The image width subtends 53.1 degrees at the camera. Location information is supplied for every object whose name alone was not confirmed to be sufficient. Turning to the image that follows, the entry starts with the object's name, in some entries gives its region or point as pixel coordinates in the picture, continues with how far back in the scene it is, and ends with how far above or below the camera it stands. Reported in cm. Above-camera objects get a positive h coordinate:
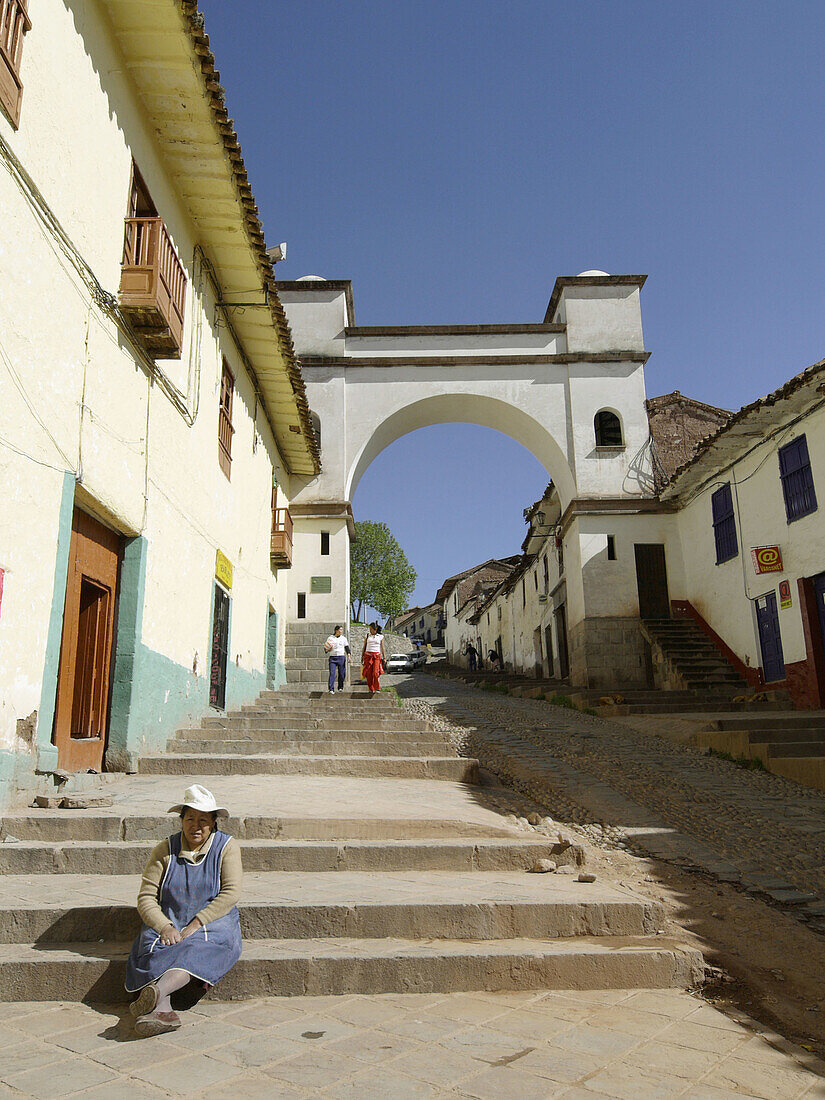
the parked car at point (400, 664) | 4250 +349
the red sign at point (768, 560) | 1400 +276
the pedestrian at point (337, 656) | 1469 +134
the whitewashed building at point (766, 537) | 1300 +331
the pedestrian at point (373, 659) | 1414 +123
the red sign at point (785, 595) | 1375 +212
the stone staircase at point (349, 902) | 372 -87
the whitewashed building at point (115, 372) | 575 +321
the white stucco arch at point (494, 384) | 1852 +783
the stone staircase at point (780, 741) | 881 -19
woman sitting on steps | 330 -78
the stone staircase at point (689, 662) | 1580 +125
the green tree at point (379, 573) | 5172 +983
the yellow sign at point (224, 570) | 1109 +224
